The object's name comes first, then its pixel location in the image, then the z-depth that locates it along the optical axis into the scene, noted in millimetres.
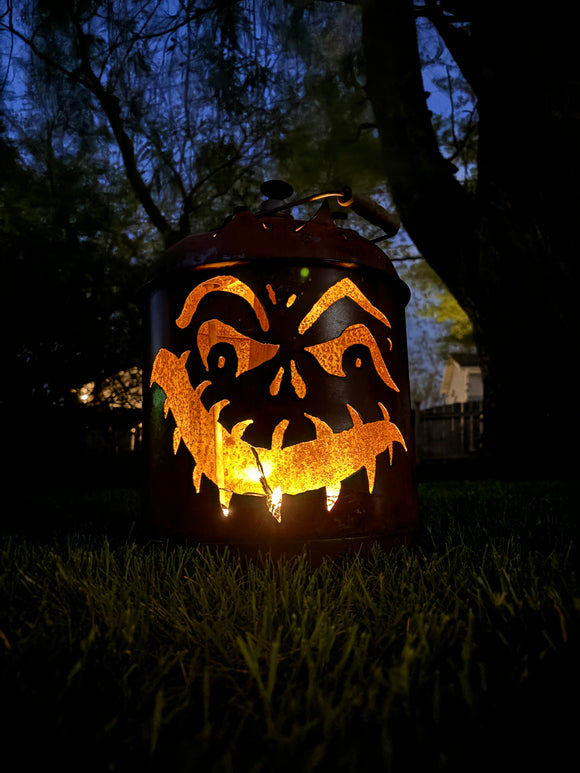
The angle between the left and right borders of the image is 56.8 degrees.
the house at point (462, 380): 29812
